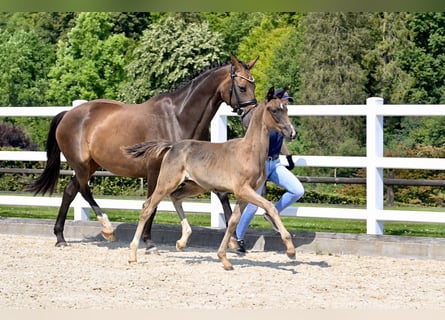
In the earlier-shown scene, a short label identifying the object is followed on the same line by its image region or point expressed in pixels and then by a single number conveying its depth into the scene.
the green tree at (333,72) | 44.84
